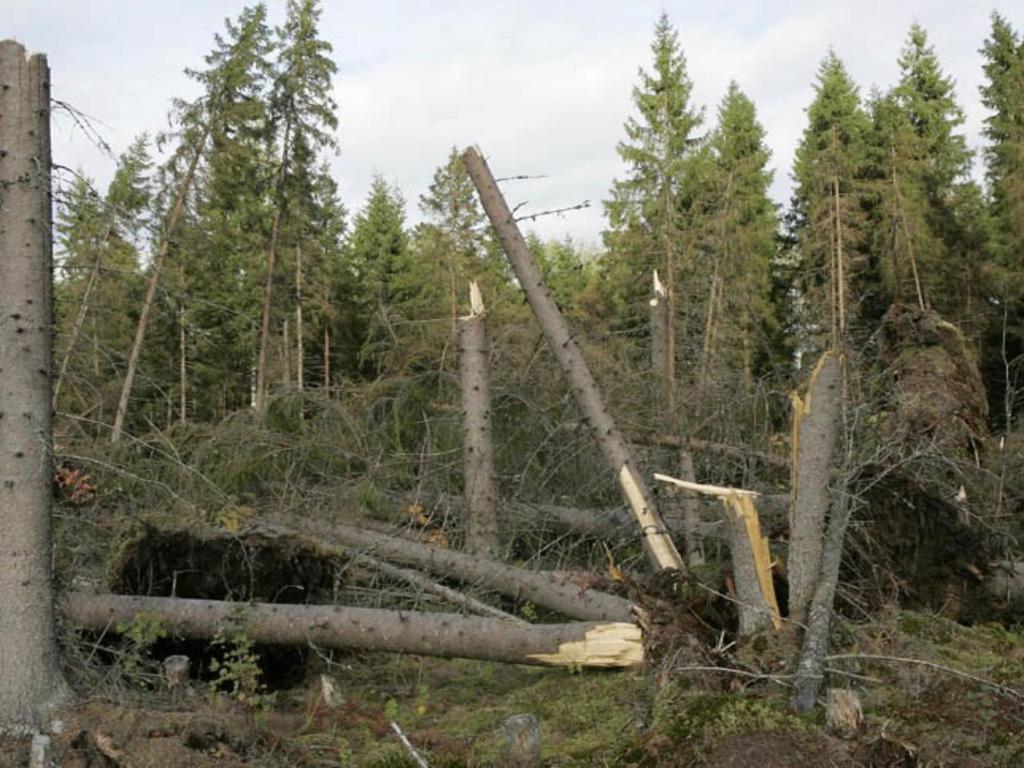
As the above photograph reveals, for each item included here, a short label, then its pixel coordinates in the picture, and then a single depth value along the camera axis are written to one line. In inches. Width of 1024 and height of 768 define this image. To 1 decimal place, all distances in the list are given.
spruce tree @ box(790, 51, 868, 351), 797.2
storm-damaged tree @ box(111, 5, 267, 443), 604.4
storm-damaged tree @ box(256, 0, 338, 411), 775.1
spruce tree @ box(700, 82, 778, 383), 520.4
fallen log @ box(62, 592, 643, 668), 215.6
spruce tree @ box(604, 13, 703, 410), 866.8
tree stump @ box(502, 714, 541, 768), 170.2
